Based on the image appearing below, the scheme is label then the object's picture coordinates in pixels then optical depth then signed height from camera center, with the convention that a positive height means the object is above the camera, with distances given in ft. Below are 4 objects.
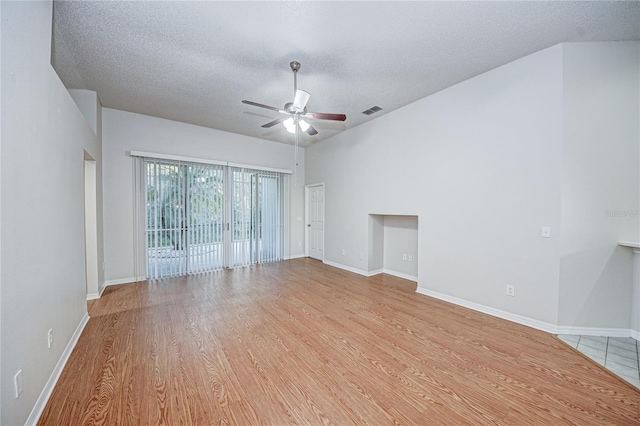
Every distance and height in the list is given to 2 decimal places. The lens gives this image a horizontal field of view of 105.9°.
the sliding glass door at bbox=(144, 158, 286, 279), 14.99 -0.48
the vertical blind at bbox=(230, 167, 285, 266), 17.94 -0.52
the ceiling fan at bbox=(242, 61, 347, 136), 9.25 +3.94
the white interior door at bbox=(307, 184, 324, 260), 20.43 -1.01
